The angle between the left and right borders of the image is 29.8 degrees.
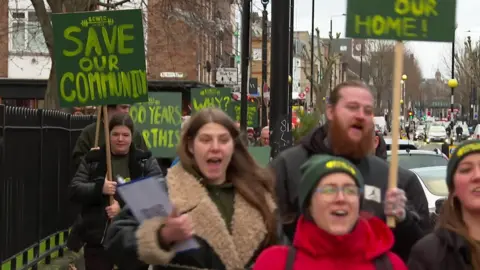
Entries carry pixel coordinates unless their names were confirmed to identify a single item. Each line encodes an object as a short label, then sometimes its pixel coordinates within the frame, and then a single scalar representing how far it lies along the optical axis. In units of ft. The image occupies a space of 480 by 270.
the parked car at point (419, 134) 215.72
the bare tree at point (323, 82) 161.91
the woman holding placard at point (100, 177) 21.83
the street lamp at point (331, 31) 187.19
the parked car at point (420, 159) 45.42
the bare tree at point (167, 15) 59.16
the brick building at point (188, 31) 63.76
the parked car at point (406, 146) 54.75
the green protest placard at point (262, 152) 41.75
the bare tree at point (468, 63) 200.74
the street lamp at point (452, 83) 139.33
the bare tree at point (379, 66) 273.09
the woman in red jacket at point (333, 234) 10.42
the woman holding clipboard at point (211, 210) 12.55
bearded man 14.19
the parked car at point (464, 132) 198.33
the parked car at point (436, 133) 209.05
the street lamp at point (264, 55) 73.06
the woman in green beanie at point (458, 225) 11.00
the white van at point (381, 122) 207.62
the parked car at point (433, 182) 37.96
